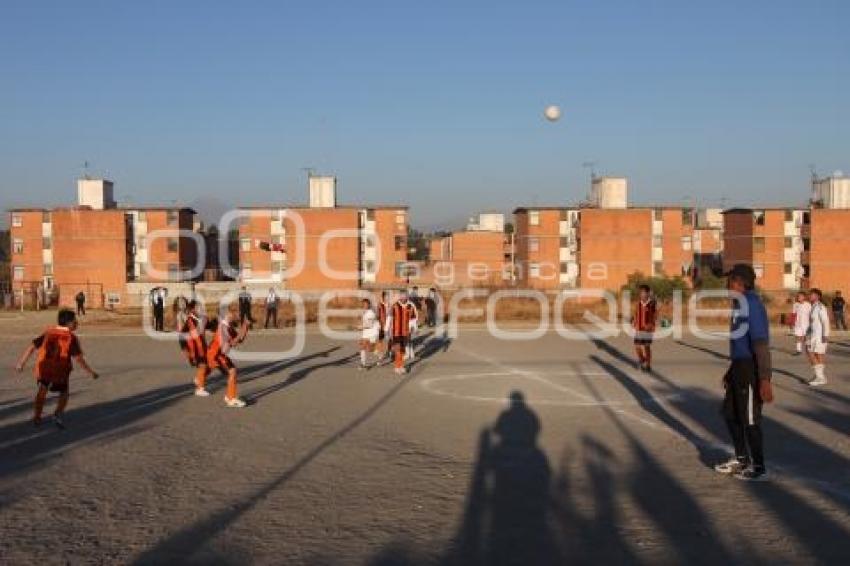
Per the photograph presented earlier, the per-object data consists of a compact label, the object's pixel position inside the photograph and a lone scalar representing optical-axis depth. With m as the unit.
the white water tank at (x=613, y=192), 79.88
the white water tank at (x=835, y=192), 77.50
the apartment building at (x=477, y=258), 92.56
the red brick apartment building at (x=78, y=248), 75.00
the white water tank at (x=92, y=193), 77.88
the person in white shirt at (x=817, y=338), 16.70
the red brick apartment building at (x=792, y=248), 75.62
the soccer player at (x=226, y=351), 13.78
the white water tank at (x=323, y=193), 78.25
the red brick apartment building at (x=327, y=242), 76.44
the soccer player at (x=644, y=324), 18.84
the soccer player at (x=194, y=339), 14.59
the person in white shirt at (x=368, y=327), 20.16
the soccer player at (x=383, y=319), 21.40
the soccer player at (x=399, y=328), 19.16
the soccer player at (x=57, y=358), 11.78
